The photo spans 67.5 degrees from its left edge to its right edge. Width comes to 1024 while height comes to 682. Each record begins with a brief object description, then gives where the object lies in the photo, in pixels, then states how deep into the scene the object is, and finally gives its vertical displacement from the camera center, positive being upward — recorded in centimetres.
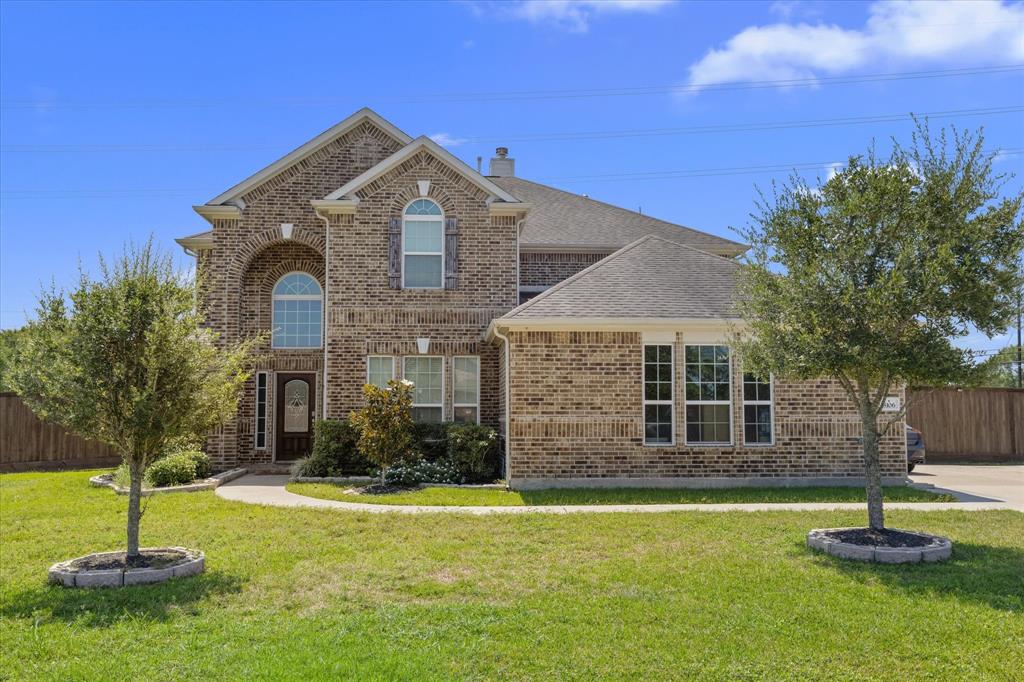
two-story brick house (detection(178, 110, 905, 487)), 1393 +139
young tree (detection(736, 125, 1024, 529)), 852 +131
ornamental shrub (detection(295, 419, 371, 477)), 1555 -125
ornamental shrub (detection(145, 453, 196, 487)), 1450 -151
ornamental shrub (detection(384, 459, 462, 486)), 1439 -154
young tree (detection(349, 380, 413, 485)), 1412 -58
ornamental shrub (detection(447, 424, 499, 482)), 1478 -115
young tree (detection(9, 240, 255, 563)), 781 +28
